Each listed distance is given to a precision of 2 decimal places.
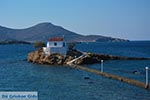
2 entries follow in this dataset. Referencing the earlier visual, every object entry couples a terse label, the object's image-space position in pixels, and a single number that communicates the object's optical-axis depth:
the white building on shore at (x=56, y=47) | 83.50
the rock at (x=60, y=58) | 80.70
